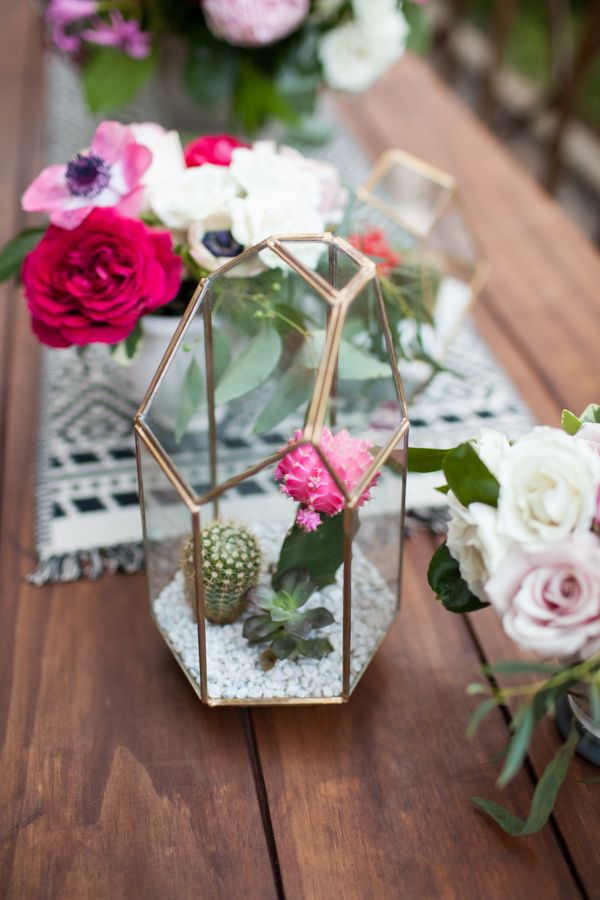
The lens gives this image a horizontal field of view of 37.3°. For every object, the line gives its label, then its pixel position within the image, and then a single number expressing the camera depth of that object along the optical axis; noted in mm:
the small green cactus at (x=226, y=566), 603
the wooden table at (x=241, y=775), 548
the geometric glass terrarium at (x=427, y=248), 917
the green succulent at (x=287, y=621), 607
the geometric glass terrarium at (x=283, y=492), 570
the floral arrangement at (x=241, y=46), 987
